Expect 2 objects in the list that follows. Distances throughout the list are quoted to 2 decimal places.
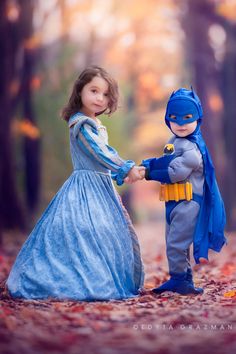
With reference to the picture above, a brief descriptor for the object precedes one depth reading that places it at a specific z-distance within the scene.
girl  4.82
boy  5.03
